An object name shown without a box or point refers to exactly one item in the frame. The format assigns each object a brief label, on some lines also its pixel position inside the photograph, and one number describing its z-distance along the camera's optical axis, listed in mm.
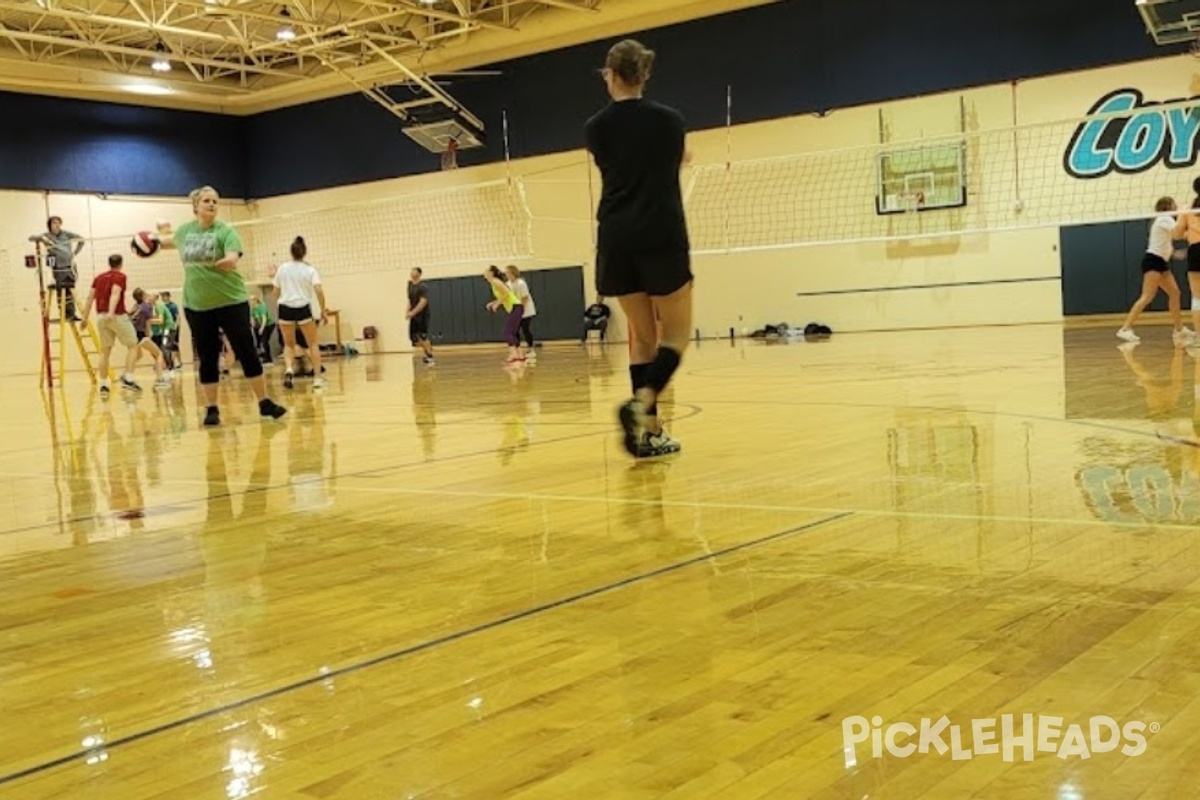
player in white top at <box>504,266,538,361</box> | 17453
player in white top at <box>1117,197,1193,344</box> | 12070
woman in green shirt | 7648
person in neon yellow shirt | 16344
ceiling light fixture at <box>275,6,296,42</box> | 21141
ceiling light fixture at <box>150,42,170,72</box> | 23006
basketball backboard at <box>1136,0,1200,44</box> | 15203
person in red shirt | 13305
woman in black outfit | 4730
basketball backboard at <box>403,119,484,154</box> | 23734
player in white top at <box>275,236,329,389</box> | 12477
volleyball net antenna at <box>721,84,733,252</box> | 21000
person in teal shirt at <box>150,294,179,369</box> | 20891
